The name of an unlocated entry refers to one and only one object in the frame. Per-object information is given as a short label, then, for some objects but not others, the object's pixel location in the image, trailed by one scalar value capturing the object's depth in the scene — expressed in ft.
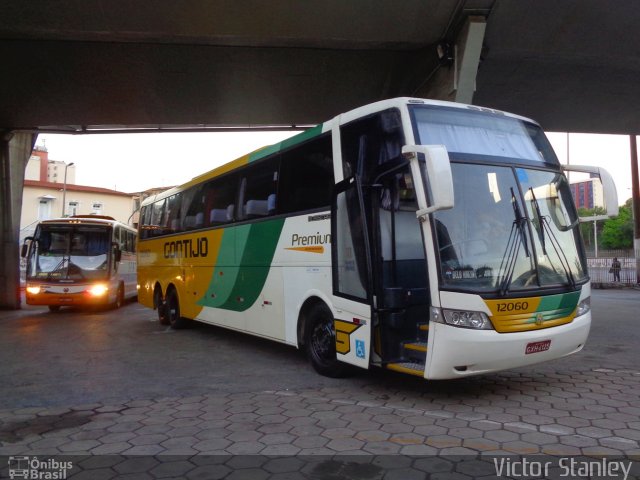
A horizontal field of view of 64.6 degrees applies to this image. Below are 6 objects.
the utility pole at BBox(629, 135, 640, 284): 82.74
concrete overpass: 33.60
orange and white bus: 51.16
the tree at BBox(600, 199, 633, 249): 223.30
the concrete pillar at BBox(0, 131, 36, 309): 60.13
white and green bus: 16.66
